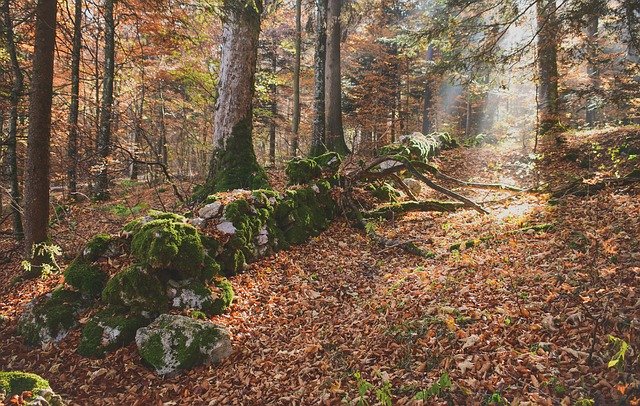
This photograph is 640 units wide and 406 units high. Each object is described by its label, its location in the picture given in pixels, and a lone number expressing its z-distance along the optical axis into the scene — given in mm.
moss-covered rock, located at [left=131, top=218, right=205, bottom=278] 5414
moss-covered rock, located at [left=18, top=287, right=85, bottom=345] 5145
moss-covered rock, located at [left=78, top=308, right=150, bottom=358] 4949
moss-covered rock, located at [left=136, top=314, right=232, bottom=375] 4703
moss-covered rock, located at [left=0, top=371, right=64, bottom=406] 3018
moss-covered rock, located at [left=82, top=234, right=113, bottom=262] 5938
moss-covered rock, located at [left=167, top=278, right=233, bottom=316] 5488
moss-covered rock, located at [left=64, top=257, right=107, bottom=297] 5637
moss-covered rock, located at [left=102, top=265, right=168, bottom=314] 5250
